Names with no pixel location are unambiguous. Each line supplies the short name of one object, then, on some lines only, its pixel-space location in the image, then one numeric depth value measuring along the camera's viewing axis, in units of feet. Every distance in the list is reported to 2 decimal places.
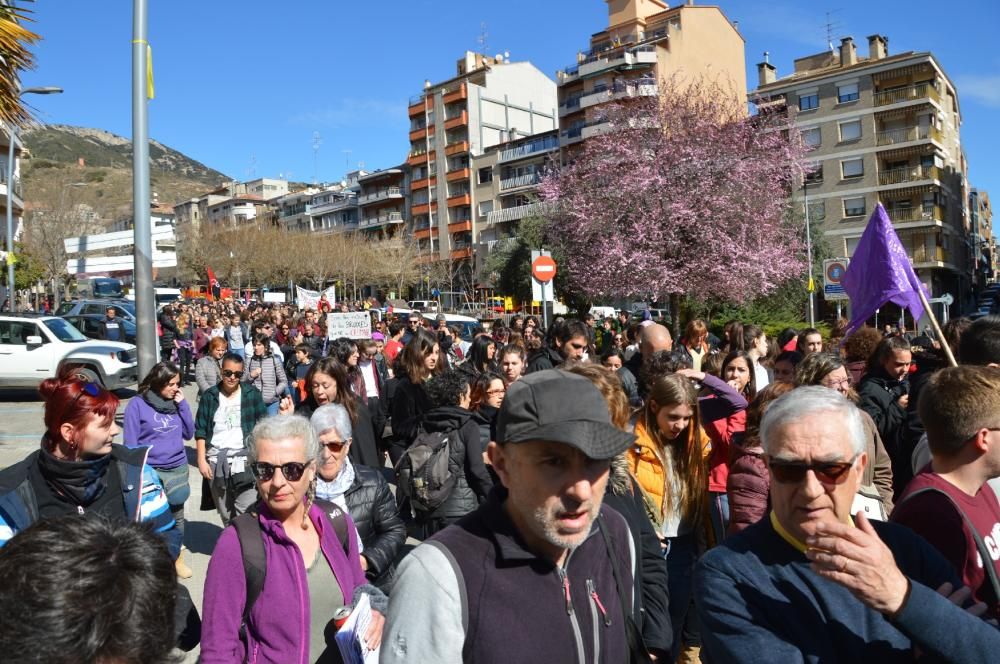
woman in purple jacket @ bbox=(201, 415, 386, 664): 8.77
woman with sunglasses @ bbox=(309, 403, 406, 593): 12.12
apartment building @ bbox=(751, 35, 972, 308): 174.91
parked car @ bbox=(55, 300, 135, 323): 87.66
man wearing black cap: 5.98
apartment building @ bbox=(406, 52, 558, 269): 245.45
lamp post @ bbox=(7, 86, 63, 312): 69.15
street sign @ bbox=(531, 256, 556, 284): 42.06
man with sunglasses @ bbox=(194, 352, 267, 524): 21.06
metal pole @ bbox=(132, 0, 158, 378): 27.25
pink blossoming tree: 71.97
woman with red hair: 10.18
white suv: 57.31
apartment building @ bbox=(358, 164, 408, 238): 271.90
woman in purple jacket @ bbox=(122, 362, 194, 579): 20.85
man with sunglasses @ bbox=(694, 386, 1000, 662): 5.52
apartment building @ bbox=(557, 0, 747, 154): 189.67
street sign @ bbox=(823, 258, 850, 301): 58.34
